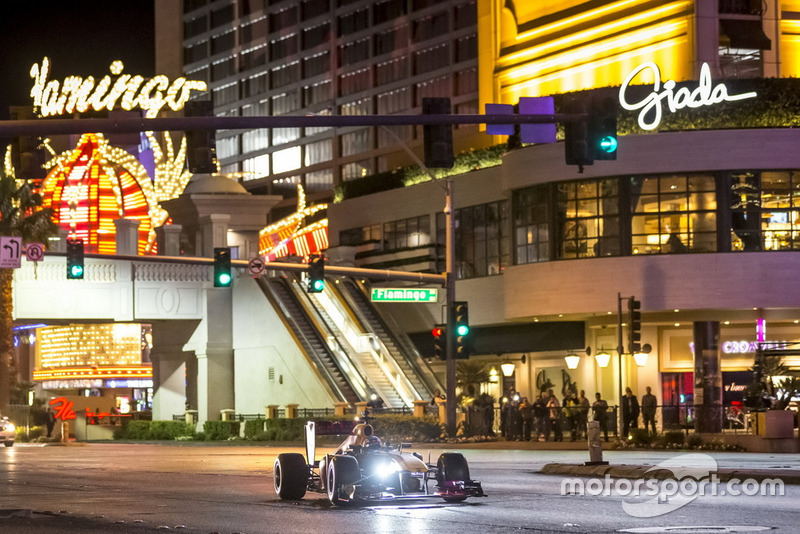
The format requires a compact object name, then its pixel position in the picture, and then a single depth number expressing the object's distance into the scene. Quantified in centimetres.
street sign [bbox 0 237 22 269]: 4741
